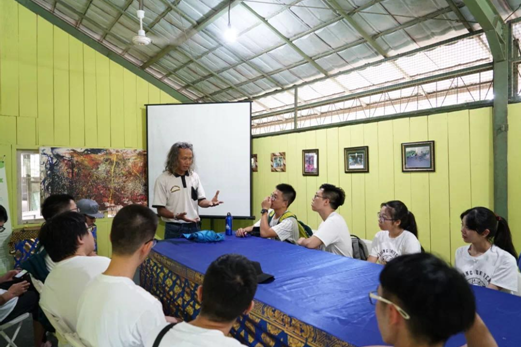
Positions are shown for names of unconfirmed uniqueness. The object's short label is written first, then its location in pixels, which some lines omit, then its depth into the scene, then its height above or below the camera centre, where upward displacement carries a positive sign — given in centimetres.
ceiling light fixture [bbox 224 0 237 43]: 386 +160
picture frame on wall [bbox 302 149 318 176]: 472 +14
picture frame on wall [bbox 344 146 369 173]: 408 +15
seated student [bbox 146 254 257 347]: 96 -42
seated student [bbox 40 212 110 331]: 158 -45
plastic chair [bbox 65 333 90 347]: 121 -62
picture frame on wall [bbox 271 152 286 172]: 526 +17
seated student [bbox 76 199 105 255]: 312 -33
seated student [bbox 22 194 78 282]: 220 -59
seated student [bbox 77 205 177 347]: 117 -49
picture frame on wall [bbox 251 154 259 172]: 583 +15
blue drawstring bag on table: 299 -57
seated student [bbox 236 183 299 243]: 304 -45
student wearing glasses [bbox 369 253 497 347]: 85 -34
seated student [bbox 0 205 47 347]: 217 -86
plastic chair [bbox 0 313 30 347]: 219 -98
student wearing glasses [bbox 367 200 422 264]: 255 -50
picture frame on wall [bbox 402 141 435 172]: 349 +15
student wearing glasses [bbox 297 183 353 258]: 264 -52
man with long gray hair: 344 -23
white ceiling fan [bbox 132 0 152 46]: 402 +164
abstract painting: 469 +0
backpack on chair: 312 -73
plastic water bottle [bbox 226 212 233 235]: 342 -54
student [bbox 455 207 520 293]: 183 -50
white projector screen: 512 +44
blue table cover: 124 -59
